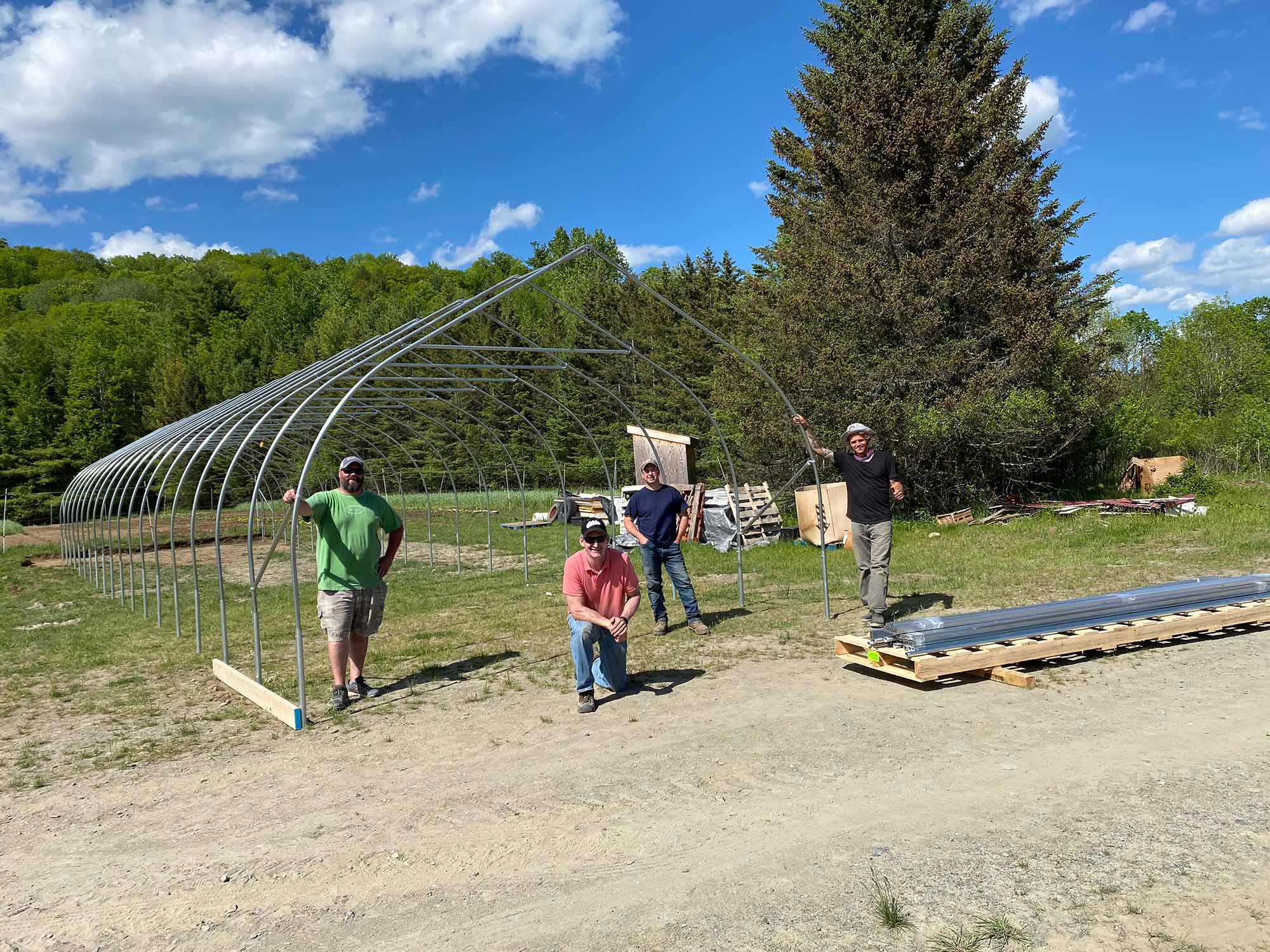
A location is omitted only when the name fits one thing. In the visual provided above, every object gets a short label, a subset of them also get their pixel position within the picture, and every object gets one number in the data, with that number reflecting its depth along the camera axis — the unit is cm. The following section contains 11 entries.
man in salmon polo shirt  649
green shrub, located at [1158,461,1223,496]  1927
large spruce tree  1839
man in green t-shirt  688
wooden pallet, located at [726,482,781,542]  1831
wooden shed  2100
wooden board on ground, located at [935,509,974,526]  1830
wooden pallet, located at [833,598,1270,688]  663
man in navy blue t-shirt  899
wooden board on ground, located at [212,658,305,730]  657
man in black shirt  805
